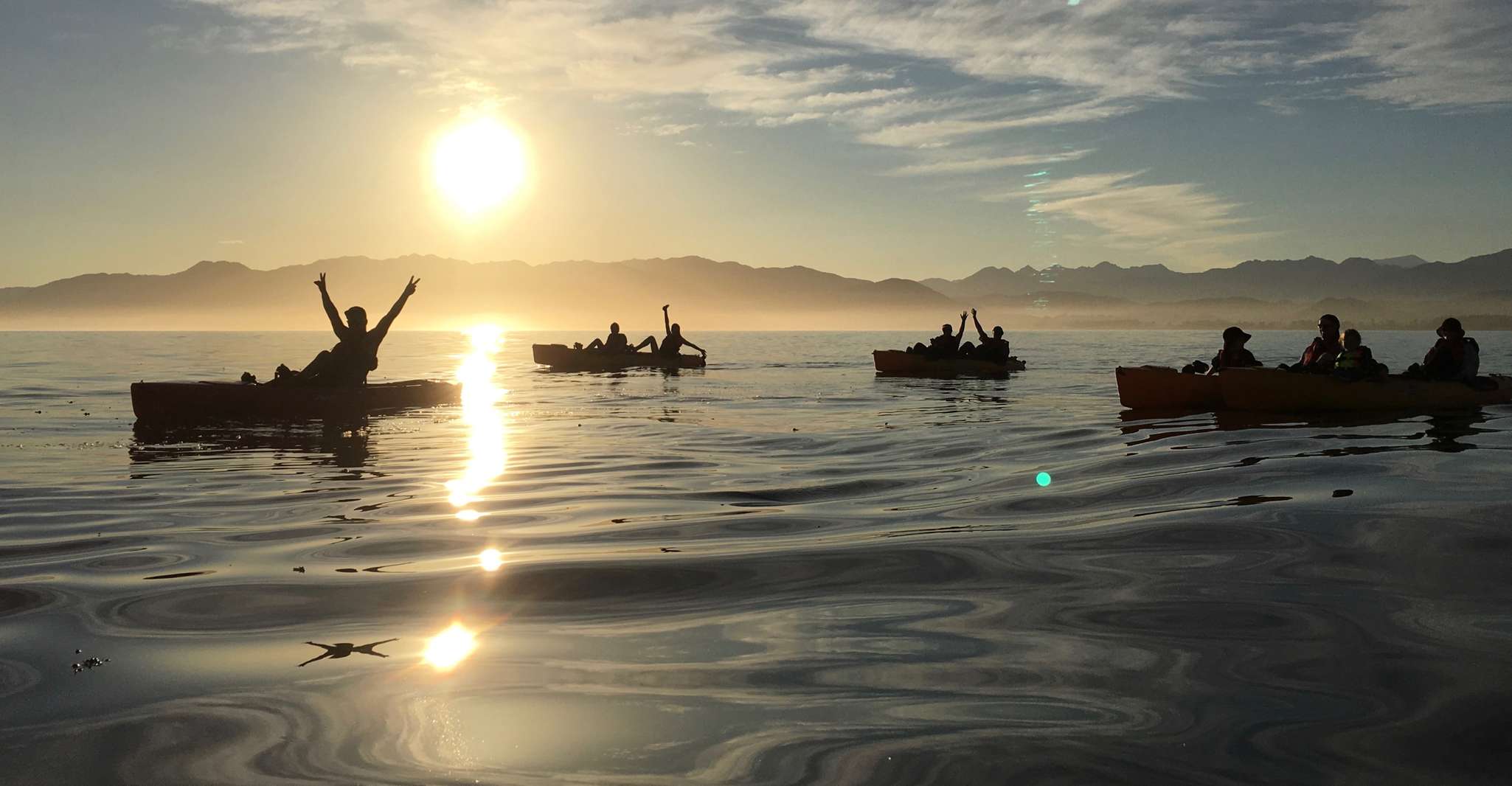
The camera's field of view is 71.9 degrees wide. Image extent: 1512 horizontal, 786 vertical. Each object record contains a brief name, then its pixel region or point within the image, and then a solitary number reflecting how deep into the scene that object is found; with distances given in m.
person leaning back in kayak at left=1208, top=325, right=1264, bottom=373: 19.39
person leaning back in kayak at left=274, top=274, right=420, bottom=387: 19.22
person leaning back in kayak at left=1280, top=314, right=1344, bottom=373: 18.44
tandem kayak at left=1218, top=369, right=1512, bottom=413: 17.89
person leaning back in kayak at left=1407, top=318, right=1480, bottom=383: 18.55
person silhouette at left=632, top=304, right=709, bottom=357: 41.69
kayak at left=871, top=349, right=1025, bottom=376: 35.16
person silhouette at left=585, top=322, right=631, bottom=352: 41.50
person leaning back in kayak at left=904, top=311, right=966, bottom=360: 35.66
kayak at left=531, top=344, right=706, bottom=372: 41.22
